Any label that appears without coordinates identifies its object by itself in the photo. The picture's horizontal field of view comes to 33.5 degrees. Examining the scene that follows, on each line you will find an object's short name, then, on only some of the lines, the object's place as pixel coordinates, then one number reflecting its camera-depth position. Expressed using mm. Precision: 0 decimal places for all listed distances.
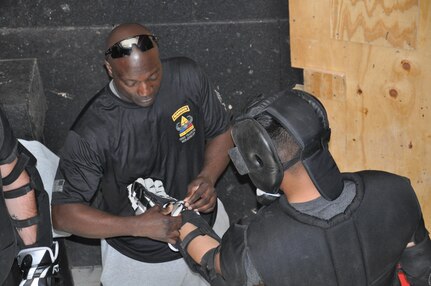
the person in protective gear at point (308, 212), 2957
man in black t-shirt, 4023
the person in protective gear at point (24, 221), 4051
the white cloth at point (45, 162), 4746
